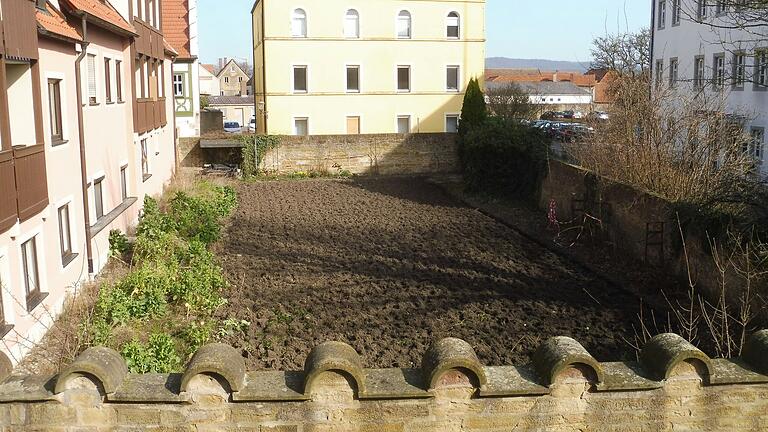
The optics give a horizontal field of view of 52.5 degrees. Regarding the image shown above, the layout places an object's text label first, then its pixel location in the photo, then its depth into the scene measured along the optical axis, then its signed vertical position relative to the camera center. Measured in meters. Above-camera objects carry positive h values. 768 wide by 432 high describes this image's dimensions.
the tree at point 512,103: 41.12 -0.18
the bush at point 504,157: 26.03 -1.98
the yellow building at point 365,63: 41.34 +2.04
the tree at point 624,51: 56.09 +3.49
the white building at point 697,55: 27.83 +1.86
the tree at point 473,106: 34.59 -0.27
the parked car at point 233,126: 69.15 -2.27
